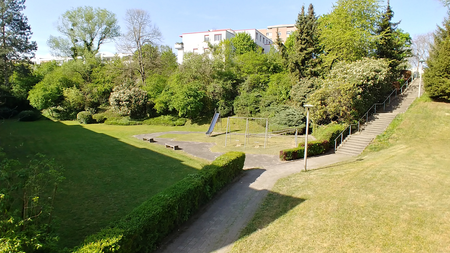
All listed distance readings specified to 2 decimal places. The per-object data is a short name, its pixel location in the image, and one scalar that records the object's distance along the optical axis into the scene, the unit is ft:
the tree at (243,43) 145.28
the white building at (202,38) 161.79
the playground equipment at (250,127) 90.68
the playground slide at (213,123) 83.25
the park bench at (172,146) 59.69
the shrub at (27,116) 108.47
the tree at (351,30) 85.20
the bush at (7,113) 112.06
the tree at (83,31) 151.74
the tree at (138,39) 125.18
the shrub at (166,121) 108.47
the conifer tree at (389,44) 88.22
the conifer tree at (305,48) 88.22
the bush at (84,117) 110.22
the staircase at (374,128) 57.72
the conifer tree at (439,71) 67.46
